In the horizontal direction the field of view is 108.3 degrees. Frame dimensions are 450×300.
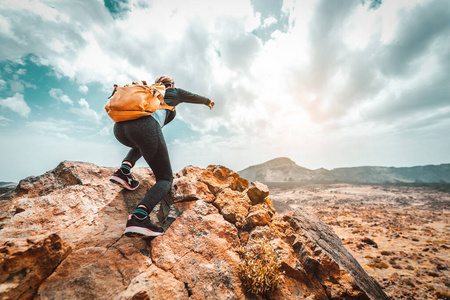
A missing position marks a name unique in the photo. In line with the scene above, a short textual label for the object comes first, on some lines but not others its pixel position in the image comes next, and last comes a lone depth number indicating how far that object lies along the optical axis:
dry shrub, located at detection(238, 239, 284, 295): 2.32
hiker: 2.45
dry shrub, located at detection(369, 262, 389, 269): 7.13
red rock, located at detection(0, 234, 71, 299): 1.68
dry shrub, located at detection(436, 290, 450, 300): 5.13
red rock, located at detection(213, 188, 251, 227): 3.51
